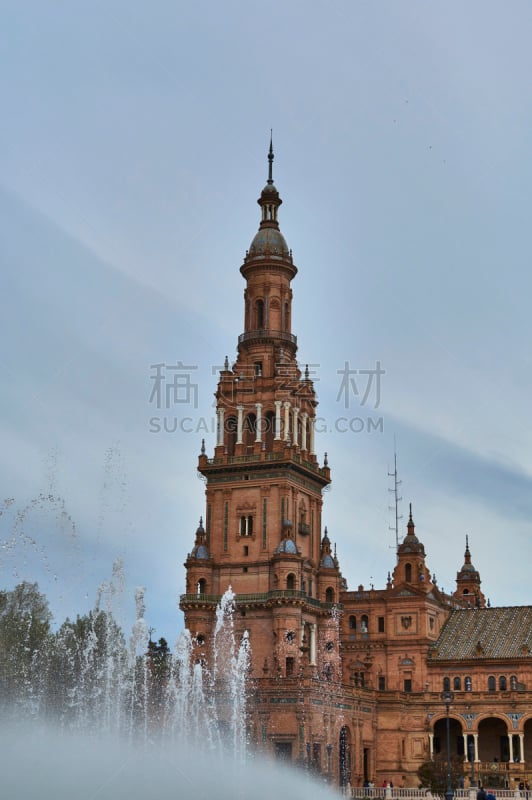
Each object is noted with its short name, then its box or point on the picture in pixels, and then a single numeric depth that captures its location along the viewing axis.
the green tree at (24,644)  79.88
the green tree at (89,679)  73.88
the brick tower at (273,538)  88.62
